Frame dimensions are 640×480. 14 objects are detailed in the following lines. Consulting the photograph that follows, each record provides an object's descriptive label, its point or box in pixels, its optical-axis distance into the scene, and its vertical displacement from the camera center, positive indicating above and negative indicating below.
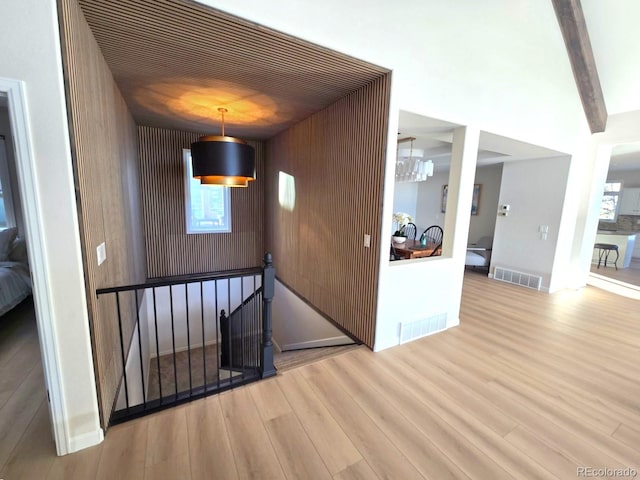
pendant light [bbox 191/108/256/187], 2.80 +0.43
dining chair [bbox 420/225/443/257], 4.25 -0.71
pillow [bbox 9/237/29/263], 3.73 -0.84
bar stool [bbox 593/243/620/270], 6.73 -1.00
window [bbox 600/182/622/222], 7.68 +0.30
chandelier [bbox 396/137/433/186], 4.33 +0.60
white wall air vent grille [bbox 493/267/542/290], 4.87 -1.32
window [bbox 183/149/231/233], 4.94 -0.14
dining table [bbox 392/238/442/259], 3.88 -0.67
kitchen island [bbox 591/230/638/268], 6.75 -0.77
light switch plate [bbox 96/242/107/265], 1.77 -0.40
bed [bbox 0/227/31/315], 2.95 -0.94
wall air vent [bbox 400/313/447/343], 2.90 -1.37
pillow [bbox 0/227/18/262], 3.62 -0.68
